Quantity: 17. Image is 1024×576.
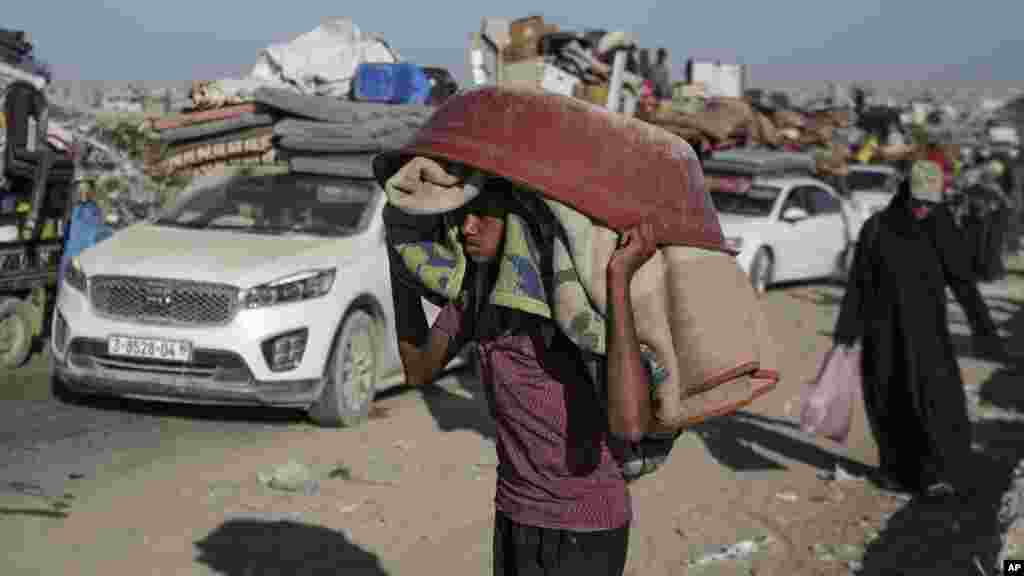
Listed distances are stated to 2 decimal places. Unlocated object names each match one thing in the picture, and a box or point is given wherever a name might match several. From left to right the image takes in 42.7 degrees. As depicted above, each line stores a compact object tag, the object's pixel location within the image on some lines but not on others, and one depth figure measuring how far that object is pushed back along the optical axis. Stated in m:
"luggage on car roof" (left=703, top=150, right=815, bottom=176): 18.98
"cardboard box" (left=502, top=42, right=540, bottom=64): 15.70
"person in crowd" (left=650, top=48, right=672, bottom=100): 21.89
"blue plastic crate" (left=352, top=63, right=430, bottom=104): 9.87
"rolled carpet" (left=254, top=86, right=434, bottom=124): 9.23
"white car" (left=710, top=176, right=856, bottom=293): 17.78
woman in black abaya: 7.60
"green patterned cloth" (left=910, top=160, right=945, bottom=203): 7.46
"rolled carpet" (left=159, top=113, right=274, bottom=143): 9.26
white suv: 7.92
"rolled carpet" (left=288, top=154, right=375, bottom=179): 9.05
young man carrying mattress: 3.10
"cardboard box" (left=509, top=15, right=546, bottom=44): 15.90
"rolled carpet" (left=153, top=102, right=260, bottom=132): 9.23
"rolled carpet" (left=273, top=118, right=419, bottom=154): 9.04
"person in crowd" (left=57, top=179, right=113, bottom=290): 10.25
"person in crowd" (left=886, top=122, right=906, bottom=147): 32.47
